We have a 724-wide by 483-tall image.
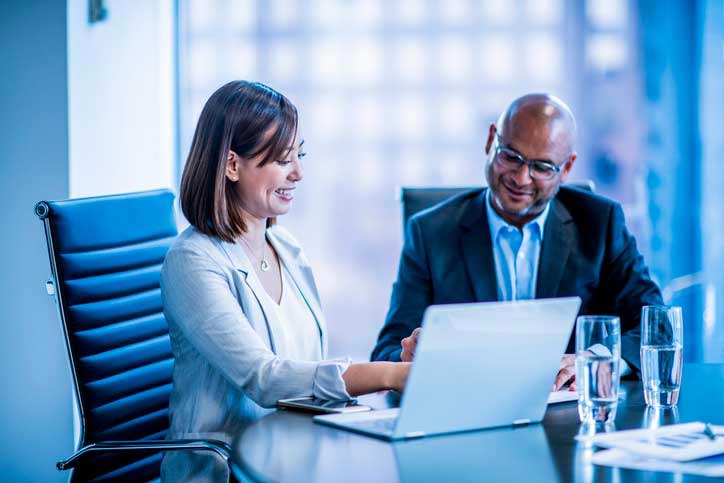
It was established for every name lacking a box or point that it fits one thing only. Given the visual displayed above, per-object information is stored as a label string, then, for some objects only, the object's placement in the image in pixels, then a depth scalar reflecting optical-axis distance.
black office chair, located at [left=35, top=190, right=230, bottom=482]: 2.93
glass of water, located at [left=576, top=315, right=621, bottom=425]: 2.53
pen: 2.44
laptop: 2.44
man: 3.36
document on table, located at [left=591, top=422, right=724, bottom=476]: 2.36
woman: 2.77
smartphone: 2.67
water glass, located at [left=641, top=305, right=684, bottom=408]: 2.68
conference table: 2.34
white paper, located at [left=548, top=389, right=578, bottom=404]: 2.73
